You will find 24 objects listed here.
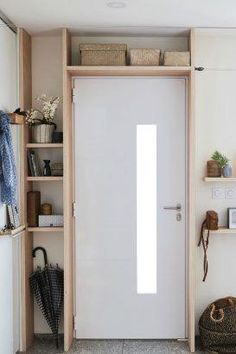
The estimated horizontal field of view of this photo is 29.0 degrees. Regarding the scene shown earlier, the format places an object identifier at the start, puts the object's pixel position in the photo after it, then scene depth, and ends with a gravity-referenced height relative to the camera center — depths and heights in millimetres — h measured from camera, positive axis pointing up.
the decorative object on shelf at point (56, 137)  3746 +227
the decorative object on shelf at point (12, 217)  3413 -392
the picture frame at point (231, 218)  3805 -452
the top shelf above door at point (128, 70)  3588 +746
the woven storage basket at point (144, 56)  3615 +857
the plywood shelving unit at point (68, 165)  3627 -6
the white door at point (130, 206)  3793 -350
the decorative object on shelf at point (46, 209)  3816 -370
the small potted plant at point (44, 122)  3687 +350
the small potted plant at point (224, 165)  3744 -9
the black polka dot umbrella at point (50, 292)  3740 -1050
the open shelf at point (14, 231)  3243 -489
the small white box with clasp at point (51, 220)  3785 -459
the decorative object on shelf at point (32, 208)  3736 -361
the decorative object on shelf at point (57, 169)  3758 -36
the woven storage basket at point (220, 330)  3602 -1322
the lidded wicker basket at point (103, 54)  3611 +874
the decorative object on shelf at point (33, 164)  3741 +6
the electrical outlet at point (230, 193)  3881 -248
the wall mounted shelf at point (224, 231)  3744 -551
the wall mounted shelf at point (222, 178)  3707 -123
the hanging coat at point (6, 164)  3092 +6
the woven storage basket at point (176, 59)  3627 +835
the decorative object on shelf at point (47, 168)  3783 -28
